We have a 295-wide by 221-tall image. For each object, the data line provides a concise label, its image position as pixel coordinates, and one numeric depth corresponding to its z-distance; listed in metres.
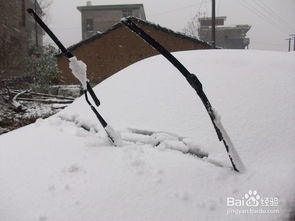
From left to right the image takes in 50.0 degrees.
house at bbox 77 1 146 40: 35.91
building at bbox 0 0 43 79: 14.80
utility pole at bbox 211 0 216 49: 19.28
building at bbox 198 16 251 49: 39.62
